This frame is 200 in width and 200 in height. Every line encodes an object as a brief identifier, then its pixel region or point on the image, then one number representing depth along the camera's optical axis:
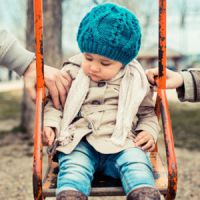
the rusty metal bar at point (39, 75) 1.31
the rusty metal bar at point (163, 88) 1.32
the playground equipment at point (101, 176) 1.27
